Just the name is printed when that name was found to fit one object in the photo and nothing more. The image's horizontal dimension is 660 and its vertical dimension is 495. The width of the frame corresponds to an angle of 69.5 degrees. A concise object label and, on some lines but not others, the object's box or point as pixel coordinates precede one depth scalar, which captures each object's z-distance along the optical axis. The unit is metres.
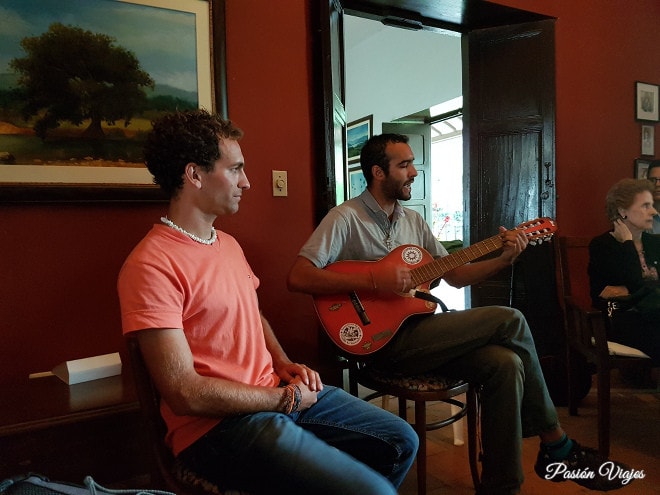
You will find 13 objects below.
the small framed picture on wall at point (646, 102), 3.11
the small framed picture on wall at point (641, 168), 3.09
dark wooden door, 2.71
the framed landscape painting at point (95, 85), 1.53
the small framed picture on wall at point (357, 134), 5.10
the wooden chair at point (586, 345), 1.86
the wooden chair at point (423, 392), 1.47
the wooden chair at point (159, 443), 0.95
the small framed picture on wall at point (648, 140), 3.15
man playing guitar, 1.39
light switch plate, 1.99
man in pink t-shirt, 0.90
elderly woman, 2.00
